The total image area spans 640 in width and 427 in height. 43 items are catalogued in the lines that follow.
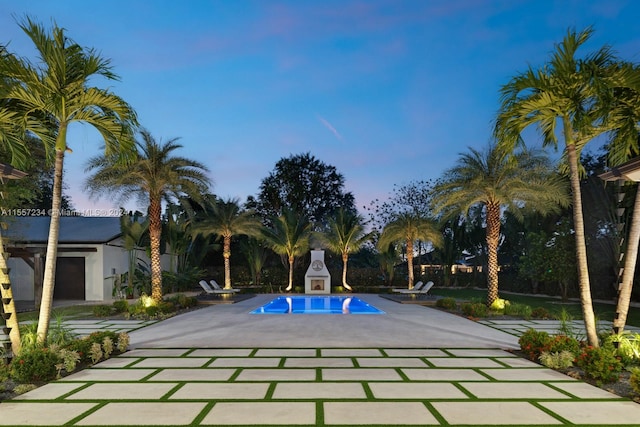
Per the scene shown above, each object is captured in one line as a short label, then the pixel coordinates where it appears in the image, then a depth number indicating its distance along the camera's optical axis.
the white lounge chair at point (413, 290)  22.47
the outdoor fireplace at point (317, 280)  27.74
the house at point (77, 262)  21.36
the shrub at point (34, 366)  6.50
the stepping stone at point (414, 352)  8.57
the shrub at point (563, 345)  7.67
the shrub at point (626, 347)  7.33
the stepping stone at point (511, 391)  5.88
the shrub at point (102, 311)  14.73
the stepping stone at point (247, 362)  7.68
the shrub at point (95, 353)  7.85
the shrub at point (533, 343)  8.11
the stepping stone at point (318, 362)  7.59
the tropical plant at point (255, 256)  30.52
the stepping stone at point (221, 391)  5.80
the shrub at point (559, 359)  7.41
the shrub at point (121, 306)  15.61
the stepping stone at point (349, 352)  8.55
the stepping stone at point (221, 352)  8.56
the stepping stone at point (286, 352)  8.57
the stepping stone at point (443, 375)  6.78
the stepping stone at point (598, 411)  4.95
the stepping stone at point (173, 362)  7.62
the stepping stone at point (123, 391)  5.82
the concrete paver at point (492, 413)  4.91
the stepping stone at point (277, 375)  6.73
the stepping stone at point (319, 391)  5.82
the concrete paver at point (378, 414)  4.86
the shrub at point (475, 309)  14.49
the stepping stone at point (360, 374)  6.75
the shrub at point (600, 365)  6.47
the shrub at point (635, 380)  5.67
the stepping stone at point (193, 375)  6.75
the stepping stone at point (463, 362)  7.66
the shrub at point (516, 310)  14.51
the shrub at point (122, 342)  8.85
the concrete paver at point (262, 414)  4.86
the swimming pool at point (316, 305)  18.78
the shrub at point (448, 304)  17.34
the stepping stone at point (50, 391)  5.87
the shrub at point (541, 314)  14.38
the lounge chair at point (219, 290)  22.39
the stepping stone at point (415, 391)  5.84
